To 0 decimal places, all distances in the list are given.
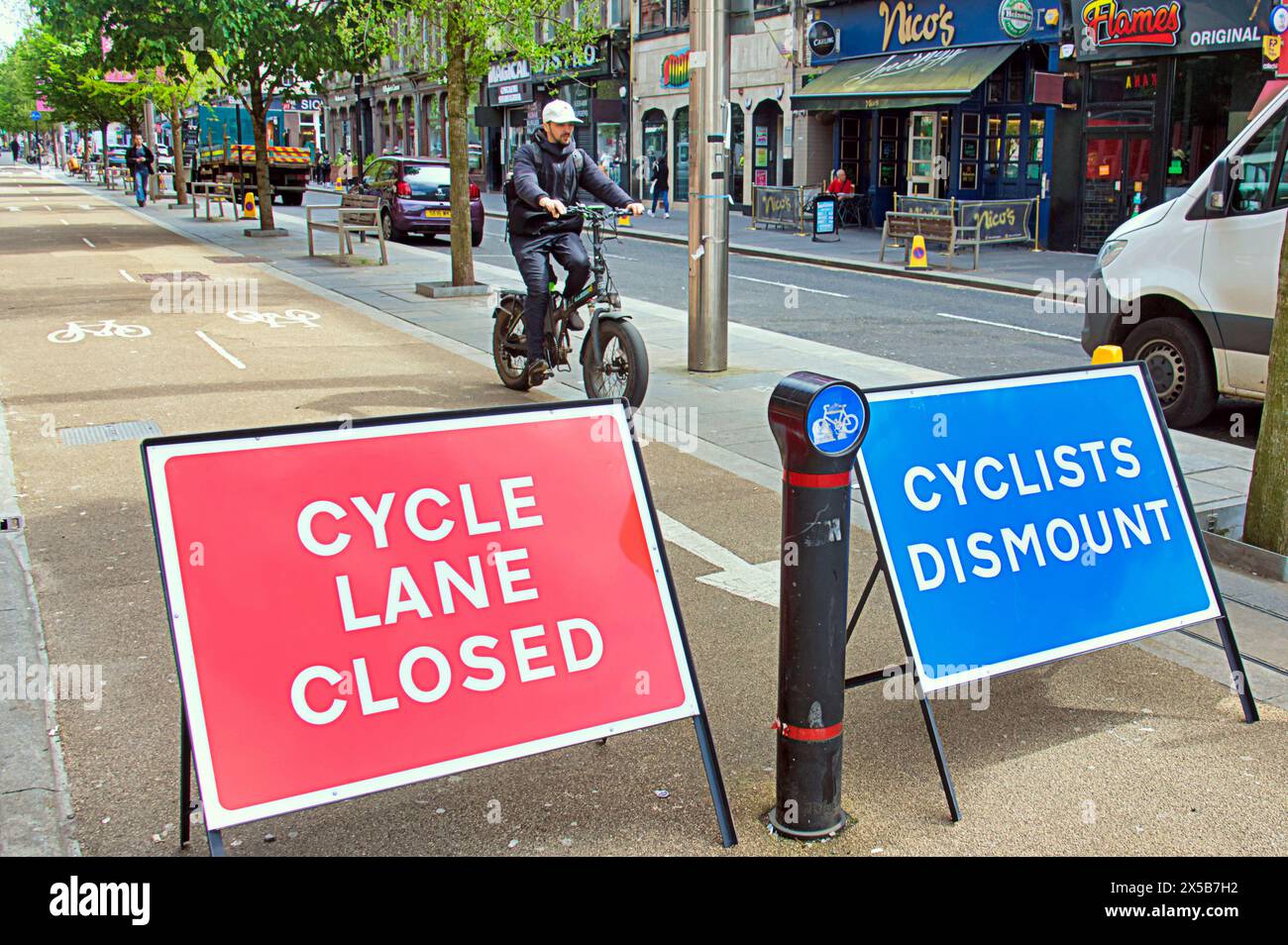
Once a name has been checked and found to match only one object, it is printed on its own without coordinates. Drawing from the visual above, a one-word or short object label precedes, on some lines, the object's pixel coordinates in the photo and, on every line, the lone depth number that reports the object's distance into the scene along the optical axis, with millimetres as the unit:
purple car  24453
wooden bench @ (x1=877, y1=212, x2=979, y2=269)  20781
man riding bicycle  8266
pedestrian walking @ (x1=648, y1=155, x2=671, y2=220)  33875
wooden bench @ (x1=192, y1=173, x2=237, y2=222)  32778
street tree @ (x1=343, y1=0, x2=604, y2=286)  15141
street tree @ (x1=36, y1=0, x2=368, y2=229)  22719
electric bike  8328
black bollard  3135
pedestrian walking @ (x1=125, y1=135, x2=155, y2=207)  41531
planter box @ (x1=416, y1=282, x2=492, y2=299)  15641
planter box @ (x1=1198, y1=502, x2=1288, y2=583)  5488
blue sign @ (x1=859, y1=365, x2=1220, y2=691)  3727
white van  8102
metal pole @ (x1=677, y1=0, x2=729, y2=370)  9562
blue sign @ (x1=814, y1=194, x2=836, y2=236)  25922
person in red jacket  28750
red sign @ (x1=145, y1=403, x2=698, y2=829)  3014
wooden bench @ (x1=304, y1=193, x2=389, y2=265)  20298
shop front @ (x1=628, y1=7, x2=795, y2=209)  32906
